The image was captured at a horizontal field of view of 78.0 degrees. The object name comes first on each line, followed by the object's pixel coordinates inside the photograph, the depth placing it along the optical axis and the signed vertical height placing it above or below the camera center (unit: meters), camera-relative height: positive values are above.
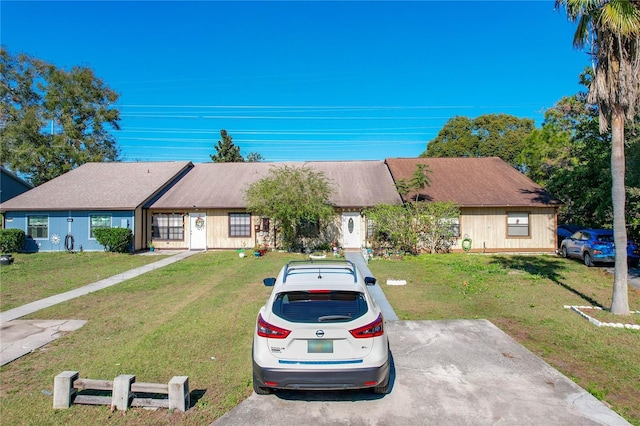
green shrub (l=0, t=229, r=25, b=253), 20.66 -1.38
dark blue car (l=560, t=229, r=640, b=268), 15.52 -1.62
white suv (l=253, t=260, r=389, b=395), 4.45 -1.50
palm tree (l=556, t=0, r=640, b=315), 8.45 +2.99
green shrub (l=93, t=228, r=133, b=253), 20.47 -1.31
